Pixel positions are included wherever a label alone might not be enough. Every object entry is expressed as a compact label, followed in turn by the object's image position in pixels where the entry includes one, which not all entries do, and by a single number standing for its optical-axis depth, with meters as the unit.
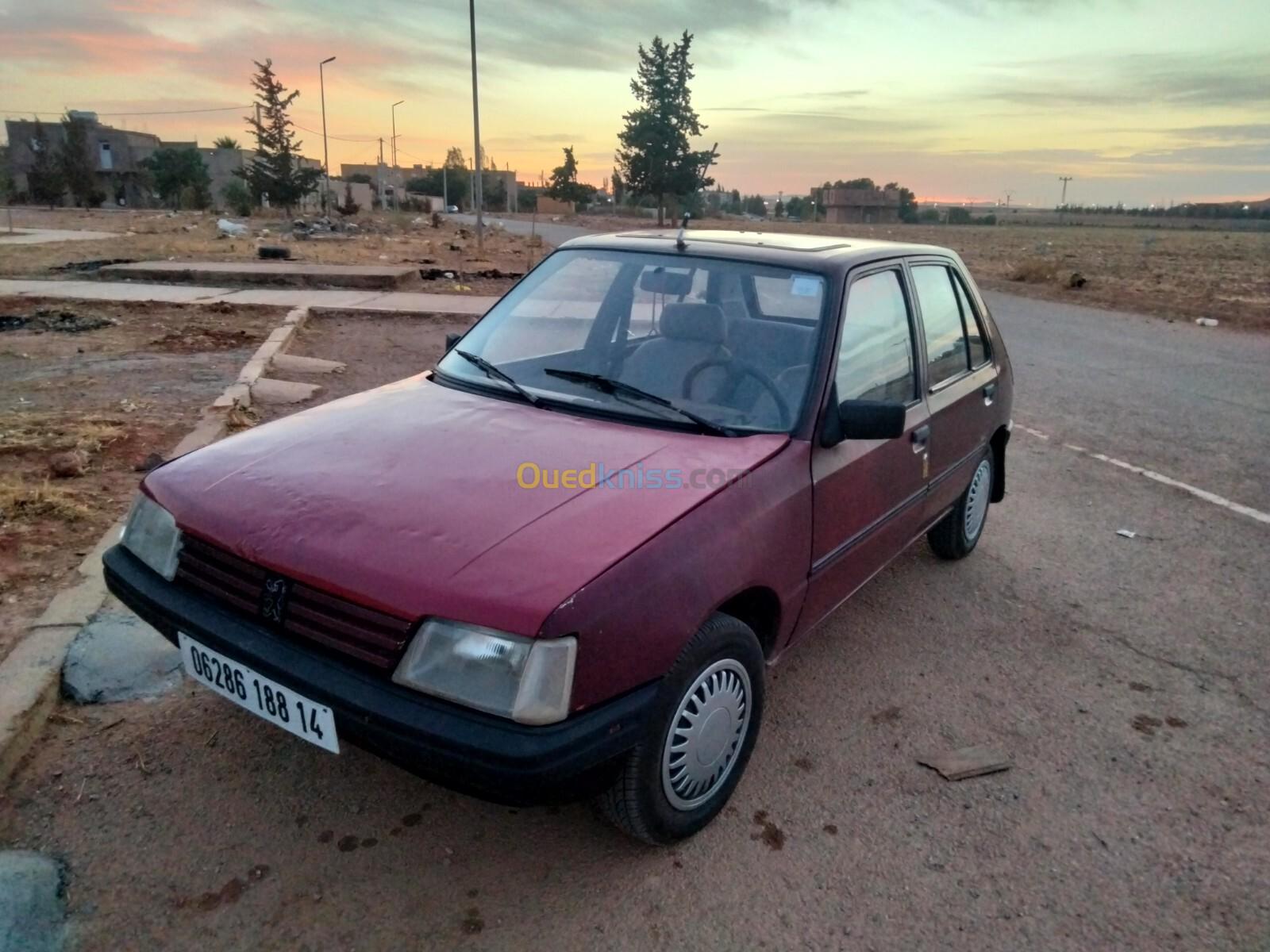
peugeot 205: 1.92
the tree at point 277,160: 35.53
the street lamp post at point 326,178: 45.28
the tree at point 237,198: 44.72
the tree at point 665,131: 49.44
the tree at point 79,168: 52.84
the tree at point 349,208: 42.24
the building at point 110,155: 65.69
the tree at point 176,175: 59.00
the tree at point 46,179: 53.06
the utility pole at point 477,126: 24.62
